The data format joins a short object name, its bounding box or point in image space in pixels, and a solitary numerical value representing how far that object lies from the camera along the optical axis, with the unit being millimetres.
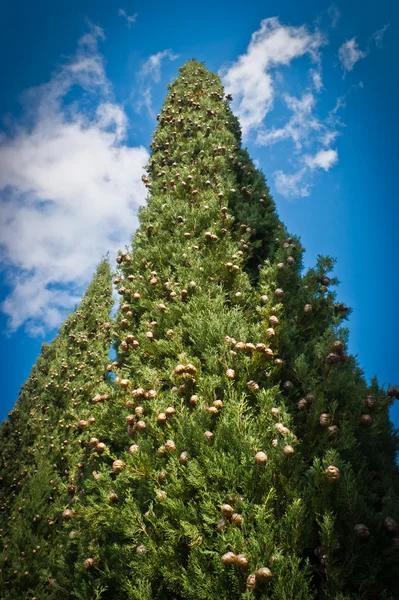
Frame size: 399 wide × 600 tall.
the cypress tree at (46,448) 4754
